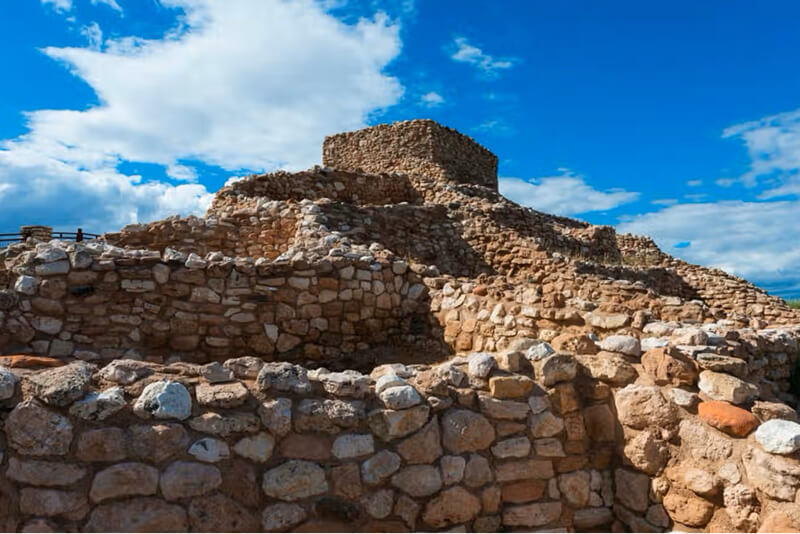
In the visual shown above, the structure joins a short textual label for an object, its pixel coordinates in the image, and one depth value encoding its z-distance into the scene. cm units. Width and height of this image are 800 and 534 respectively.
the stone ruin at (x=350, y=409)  258
